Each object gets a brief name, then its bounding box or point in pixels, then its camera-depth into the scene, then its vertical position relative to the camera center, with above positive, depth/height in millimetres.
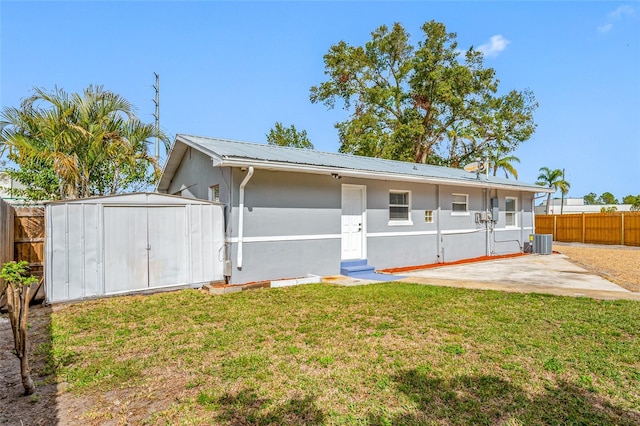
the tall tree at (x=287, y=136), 27625 +5819
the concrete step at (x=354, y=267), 9602 -1586
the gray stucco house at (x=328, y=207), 8148 +111
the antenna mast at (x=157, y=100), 17906 +5614
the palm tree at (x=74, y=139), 9000 +1932
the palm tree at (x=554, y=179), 34094 +3226
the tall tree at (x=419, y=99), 23562 +7759
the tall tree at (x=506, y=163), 27969 +3802
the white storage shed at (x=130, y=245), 6617 -726
